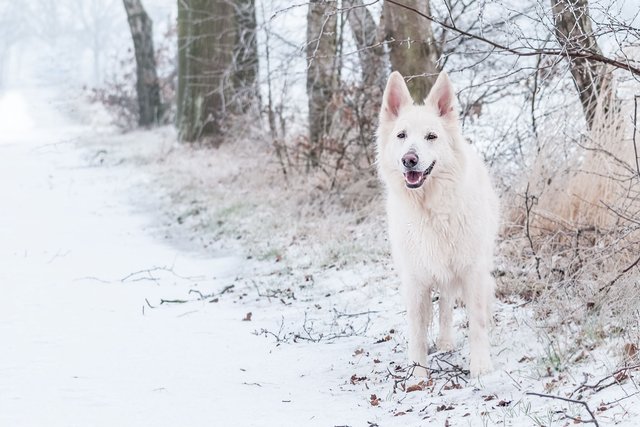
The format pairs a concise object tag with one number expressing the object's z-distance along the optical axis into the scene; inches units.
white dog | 159.9
